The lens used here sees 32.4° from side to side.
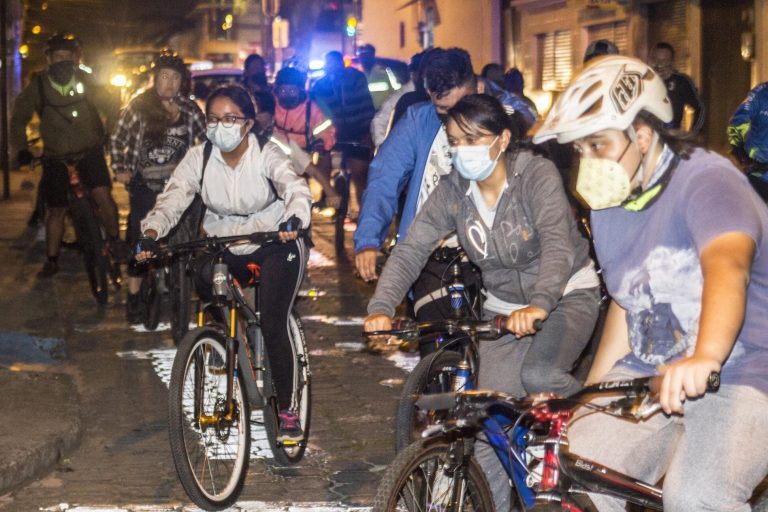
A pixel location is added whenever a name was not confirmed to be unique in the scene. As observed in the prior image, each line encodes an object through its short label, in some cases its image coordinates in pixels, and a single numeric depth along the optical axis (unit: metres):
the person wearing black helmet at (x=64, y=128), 11.62
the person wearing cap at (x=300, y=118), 14.76
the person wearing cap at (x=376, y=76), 20.12
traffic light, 28.03
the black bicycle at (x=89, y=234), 11.20
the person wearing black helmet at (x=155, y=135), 10.06
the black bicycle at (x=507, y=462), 3.71
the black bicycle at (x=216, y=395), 5.76
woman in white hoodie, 6.43
